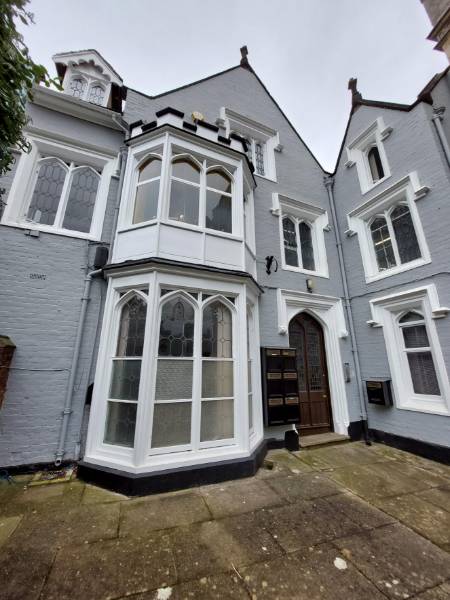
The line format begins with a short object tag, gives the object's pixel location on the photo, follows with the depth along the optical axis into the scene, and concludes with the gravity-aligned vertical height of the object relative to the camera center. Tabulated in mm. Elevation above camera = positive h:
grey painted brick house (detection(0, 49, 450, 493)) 4316 +1735
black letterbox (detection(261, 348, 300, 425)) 5535 -482
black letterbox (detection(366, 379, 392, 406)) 6004 -655
